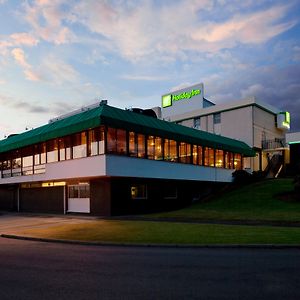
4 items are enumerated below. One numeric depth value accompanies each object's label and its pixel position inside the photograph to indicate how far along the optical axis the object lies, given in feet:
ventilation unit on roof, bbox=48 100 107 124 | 97.93
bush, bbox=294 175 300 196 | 91.65
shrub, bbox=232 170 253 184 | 132.36
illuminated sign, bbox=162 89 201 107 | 178.94
